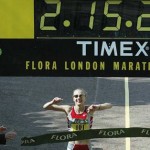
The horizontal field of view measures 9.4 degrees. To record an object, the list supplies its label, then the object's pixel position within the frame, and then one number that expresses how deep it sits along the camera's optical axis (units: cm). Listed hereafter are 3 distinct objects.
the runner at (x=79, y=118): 1370
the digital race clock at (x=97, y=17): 1216
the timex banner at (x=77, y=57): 1216
